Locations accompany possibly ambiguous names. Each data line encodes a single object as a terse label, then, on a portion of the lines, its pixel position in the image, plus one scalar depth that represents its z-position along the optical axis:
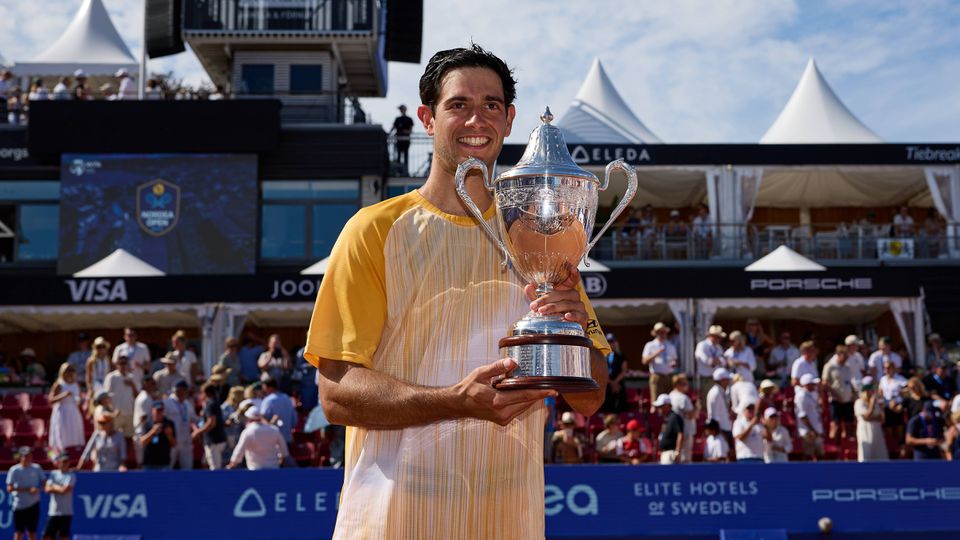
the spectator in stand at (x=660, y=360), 16.56
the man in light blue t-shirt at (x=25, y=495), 12.05
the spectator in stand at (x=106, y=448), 13.84
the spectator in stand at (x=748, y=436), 13.55
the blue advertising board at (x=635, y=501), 11.80
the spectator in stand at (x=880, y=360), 16.78
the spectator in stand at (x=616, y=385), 15.89
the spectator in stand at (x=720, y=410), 14.51
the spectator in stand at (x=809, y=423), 14.95
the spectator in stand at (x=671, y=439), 13.73
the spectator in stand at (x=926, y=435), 14.16
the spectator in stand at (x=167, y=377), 16.20
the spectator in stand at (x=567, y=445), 14.08
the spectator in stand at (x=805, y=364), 15.73
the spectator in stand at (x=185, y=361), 17.06
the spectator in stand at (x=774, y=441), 13.82
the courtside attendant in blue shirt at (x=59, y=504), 11.94
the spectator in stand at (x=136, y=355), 16.34
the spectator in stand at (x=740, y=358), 15.81
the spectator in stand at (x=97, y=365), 16.80
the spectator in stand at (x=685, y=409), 14.20
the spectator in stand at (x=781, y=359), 18.59
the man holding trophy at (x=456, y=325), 2.96
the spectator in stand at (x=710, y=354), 16.55
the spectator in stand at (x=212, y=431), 14.07
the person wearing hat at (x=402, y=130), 27.92
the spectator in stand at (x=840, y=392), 16.30
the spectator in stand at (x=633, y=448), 14.16
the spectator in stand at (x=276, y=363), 16.23
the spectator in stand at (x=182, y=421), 14.27
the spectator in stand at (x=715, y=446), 13.85
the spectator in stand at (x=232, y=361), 17.00
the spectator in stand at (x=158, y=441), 13.81
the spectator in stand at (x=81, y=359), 19.89
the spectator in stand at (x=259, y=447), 13.40
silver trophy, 3.02
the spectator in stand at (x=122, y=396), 15.20
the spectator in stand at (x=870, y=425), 14.58
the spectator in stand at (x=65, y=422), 14.82
